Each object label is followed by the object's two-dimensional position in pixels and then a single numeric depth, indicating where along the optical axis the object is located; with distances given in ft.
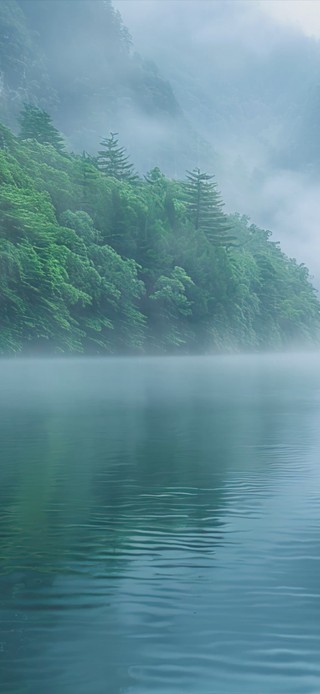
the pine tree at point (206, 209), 386.32
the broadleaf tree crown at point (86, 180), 299.58
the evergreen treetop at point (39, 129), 362.94
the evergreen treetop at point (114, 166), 384.88
